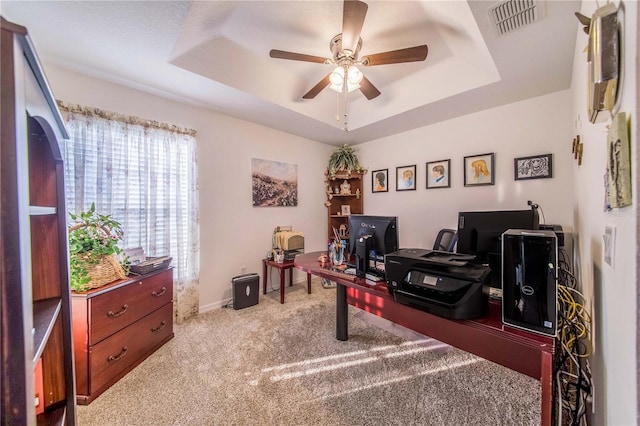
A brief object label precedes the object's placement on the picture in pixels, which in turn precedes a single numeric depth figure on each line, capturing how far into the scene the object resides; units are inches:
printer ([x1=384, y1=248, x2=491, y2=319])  43.3
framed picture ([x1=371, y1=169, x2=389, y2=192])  151.6
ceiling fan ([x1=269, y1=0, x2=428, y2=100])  57.4
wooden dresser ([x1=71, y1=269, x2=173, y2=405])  60.8
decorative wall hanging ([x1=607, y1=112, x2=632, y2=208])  21.9
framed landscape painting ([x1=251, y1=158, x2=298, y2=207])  133.0
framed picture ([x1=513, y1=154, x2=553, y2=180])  96.0
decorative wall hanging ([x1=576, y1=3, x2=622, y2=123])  23.9
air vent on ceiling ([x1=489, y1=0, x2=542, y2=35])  54.2
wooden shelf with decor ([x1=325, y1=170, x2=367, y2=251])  165.5
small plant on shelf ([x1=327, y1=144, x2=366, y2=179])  163.0
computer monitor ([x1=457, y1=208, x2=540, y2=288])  65.9
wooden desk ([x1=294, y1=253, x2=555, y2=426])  36.0
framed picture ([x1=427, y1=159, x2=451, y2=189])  123.9
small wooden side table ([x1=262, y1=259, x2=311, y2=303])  122.1
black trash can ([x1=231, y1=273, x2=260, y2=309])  114.6
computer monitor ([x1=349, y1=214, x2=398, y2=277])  66.8
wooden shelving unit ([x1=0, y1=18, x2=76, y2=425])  18.3
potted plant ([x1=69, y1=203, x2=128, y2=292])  64.3
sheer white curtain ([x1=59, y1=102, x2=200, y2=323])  81.7
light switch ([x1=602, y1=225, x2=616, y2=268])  29.5
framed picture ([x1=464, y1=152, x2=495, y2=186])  110.2
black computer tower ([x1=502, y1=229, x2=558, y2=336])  36.6
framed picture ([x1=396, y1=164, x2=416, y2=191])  137.9
